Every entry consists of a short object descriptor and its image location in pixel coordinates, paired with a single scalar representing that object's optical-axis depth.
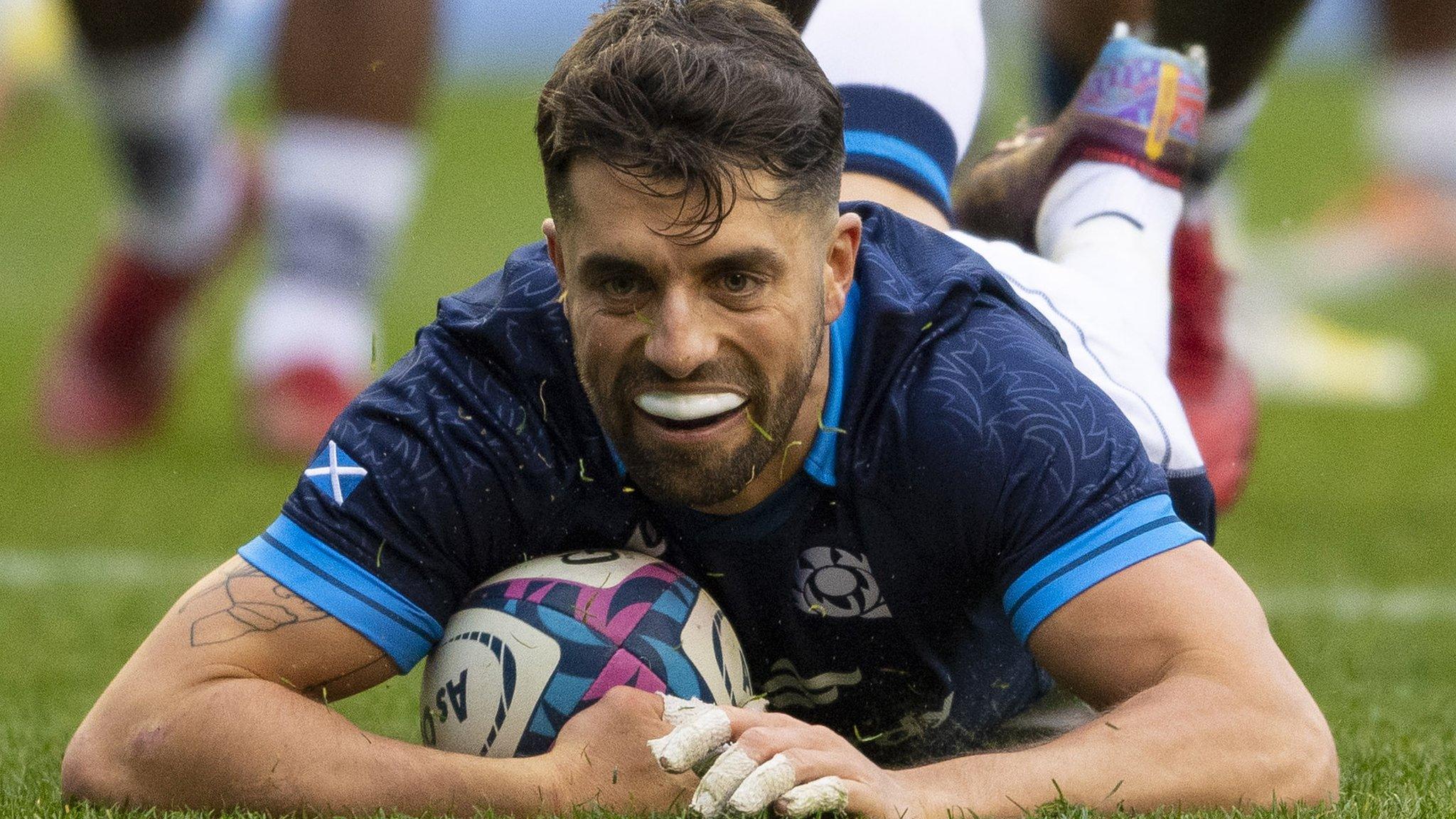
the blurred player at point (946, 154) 7.80
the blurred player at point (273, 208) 14.95
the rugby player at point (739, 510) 5.90
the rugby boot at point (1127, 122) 9.33
